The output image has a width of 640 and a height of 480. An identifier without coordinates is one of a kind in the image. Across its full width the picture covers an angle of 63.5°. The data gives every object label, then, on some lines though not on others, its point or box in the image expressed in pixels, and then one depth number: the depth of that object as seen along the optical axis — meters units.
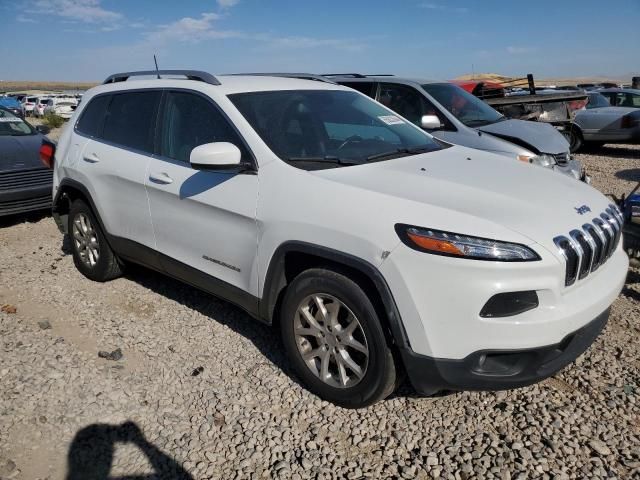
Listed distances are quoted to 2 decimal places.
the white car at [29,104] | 31.78
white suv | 2.33
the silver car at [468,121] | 6.21
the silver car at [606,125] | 11.38
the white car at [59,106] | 28.17
